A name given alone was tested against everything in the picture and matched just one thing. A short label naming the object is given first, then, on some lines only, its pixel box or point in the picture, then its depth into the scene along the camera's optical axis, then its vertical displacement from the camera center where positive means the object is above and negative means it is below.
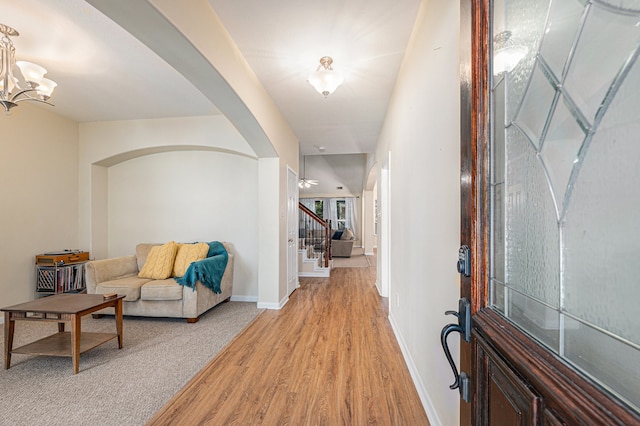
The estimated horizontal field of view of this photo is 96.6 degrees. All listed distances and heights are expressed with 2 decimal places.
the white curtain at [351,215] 12.54 -0.03
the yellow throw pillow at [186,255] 3.89 -0.57
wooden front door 0.42 +0.01
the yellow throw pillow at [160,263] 3.82 -0.66
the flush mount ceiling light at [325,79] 2.54 +1.22
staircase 6.39 -1.02
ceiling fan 8.43 +1.01
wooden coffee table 2.35 -0.89
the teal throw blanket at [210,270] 3.47 -0.71
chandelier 2.35 +1.23
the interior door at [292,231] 4.74 -0.30
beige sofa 3.48 -0.97
